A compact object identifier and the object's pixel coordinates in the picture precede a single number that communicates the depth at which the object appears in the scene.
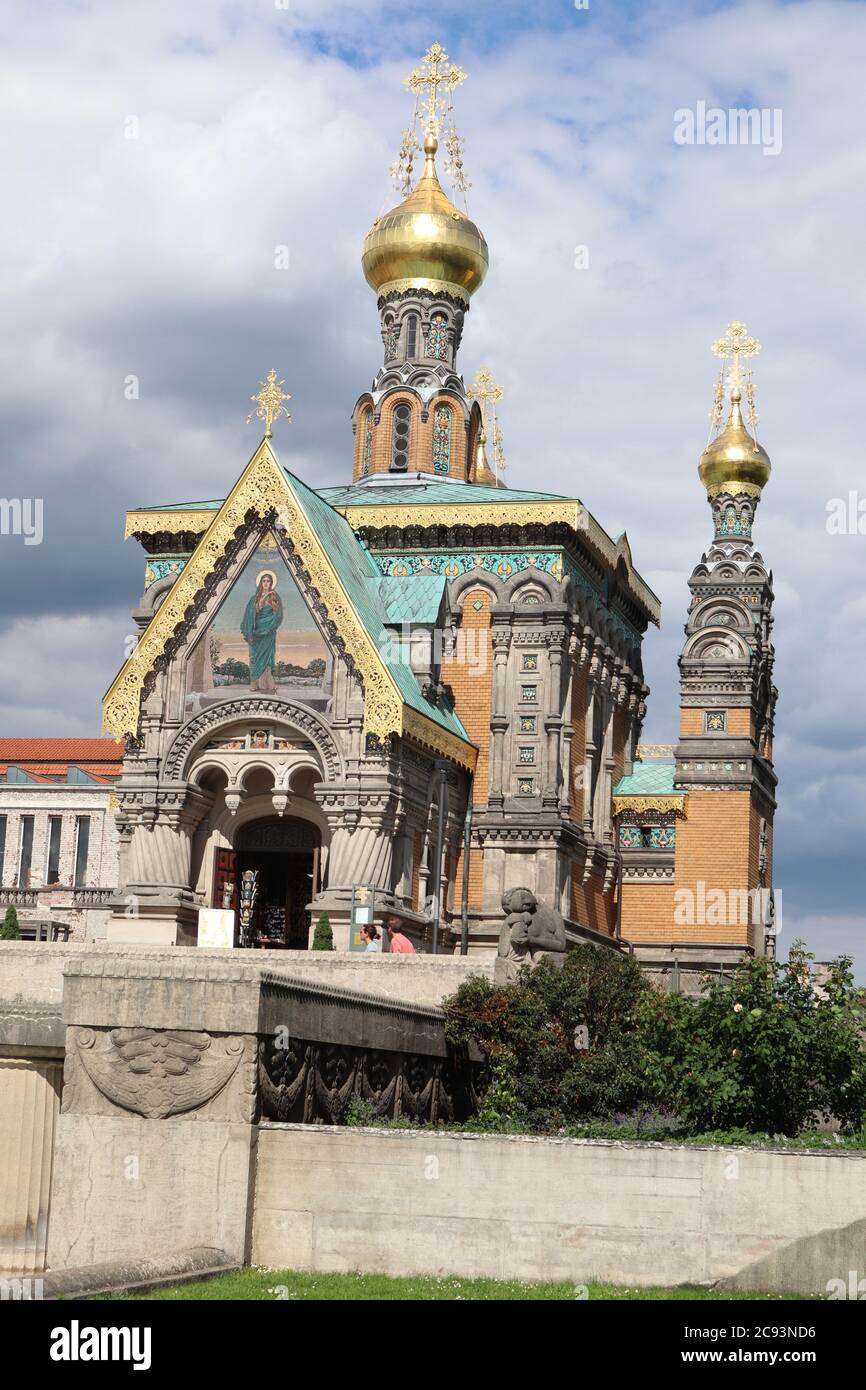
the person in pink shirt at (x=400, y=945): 27.77
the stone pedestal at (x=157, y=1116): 14.86
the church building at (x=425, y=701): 32.94
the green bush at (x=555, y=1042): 22.67
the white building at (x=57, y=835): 53.44
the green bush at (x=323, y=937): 29.88
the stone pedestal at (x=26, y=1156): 15.31
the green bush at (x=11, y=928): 29.74
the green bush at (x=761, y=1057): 19.39
